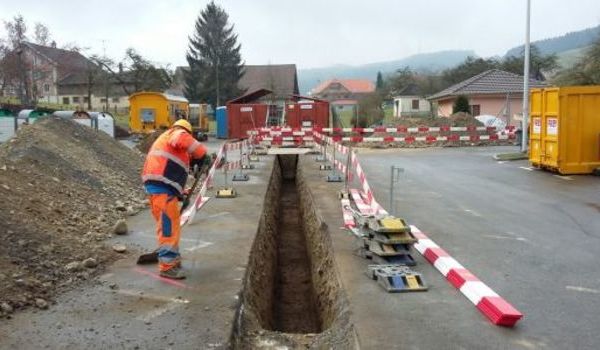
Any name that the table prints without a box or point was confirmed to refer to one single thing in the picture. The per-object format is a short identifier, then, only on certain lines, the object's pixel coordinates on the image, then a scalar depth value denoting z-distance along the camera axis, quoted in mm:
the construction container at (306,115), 31047
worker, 6051
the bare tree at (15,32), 46688
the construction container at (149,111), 33188
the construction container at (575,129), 14531
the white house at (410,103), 64625
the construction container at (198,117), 37781
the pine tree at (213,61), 60406
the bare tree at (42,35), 51703
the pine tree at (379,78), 103200
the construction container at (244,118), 32656
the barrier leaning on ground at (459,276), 4840
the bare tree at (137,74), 55256
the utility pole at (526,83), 19469
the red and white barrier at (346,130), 21047
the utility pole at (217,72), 59512
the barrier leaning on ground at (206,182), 9070
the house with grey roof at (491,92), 38875
